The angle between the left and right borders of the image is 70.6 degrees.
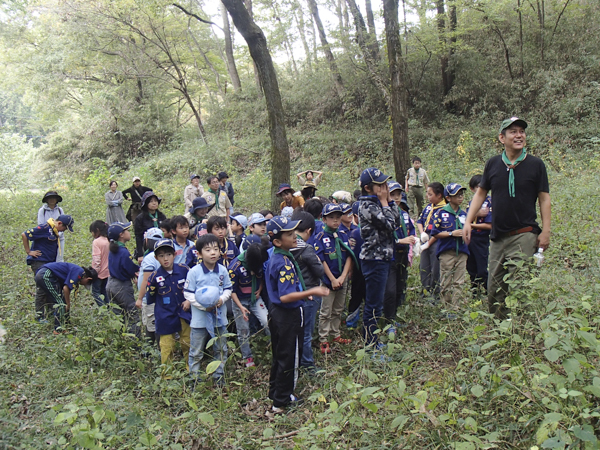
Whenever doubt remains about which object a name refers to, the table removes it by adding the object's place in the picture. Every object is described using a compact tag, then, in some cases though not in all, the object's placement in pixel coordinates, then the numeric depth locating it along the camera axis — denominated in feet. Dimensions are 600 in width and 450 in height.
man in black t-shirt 13.20
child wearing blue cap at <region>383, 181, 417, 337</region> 16.55
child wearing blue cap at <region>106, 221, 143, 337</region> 18.78
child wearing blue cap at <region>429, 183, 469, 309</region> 18.35
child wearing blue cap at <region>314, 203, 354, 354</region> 17.49
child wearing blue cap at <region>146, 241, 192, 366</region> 16.07
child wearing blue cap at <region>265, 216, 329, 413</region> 13.48
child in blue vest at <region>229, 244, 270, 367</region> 16.49
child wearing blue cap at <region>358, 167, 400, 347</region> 15.53
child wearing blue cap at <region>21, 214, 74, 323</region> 22.71
